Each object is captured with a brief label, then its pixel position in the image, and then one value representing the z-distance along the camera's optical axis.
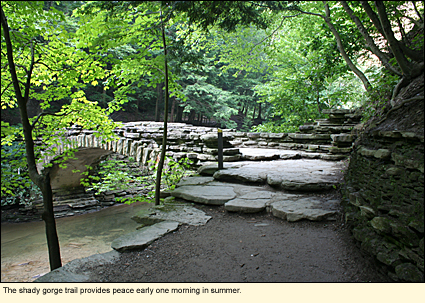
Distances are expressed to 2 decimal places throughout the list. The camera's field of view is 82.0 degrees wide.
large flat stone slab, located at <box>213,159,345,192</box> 3.50
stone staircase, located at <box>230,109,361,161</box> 6.02
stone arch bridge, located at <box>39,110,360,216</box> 5.88
